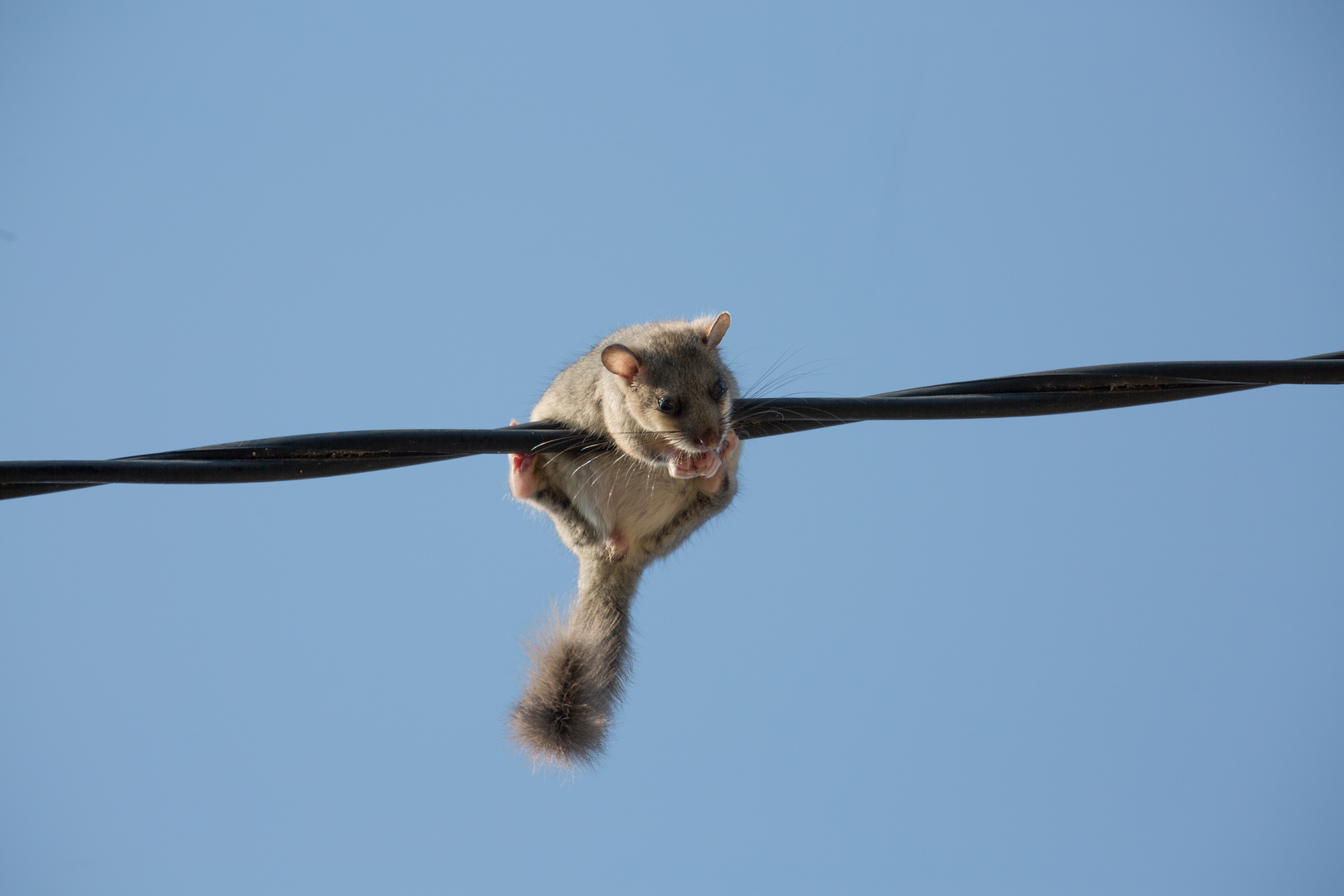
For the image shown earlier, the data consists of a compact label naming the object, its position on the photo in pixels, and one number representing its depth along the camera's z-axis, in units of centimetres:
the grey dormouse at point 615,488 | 918
